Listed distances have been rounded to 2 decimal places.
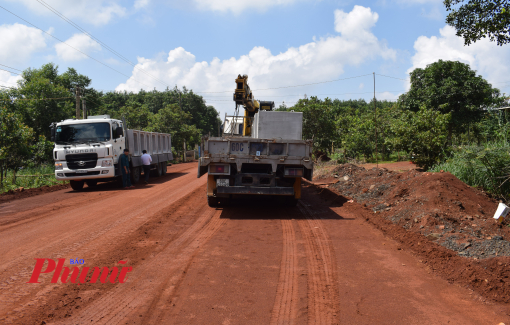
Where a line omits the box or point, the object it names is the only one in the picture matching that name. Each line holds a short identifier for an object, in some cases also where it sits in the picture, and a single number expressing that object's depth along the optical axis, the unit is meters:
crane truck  8.54
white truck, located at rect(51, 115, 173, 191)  13.46
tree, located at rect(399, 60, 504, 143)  23.73
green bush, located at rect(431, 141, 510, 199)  9.28
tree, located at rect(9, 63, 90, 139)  26.92
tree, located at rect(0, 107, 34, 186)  14.58
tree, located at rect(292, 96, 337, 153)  23.62
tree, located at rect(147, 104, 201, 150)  35.15
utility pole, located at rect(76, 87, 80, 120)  22.73
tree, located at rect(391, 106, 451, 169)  15.13
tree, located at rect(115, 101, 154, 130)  34.97
